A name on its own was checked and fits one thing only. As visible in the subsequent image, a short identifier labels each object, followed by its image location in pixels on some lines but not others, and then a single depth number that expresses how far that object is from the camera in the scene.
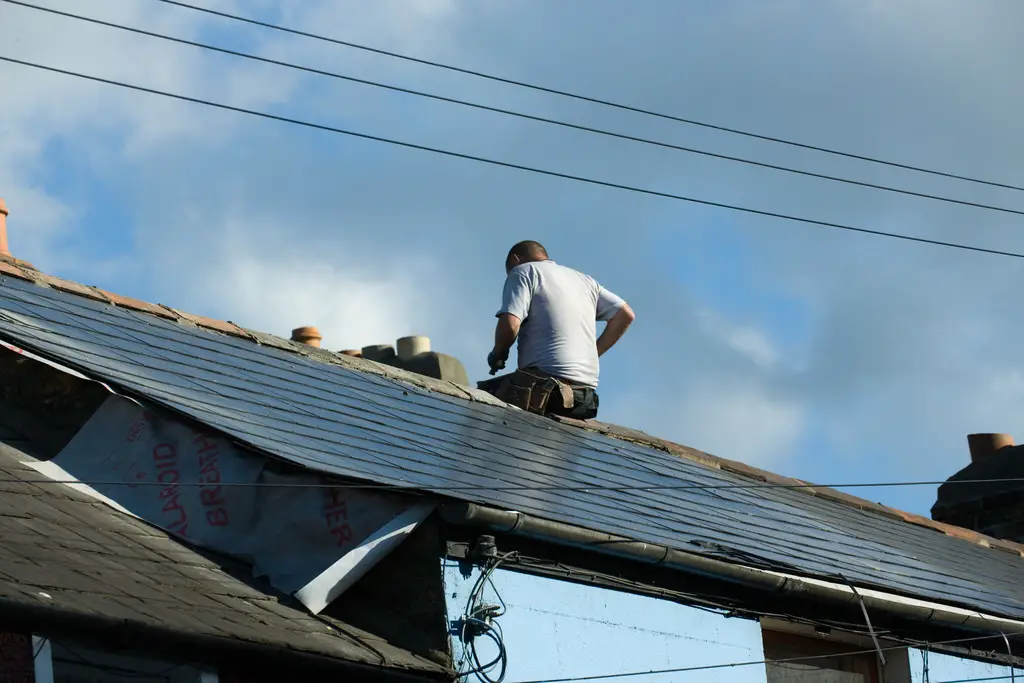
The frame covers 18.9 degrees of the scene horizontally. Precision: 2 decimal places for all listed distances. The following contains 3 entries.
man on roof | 23.42
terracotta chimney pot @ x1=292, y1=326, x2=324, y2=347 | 29.68
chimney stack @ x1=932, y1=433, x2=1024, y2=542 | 32.85
